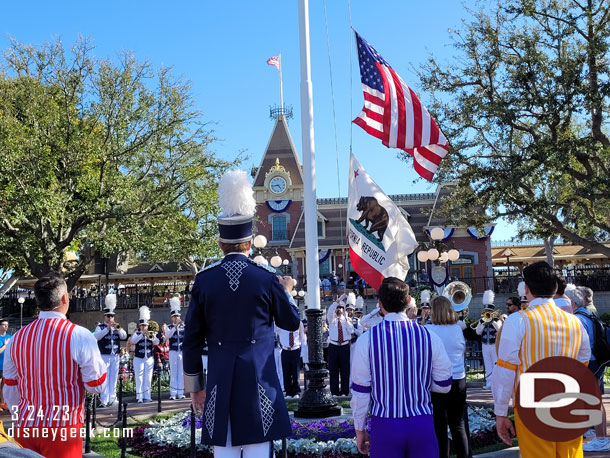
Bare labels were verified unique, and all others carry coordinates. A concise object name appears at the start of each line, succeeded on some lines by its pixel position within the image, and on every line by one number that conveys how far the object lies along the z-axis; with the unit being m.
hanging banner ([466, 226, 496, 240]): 36.42
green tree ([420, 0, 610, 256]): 18.89
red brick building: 39.39
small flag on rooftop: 34.12
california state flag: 9.99
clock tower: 43.50
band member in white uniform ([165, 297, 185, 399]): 14.54
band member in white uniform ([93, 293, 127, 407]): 13.18
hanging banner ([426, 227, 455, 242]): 28.57
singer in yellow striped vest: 4.28
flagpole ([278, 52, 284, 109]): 47.98
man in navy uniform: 3.93
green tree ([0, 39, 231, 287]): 20.81
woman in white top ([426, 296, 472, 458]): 6.17
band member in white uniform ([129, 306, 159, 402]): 14.17
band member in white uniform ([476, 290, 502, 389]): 13.95
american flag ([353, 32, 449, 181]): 10.57
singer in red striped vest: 4.53
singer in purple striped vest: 4.13
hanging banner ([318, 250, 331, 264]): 40.38
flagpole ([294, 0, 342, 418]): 9.40
